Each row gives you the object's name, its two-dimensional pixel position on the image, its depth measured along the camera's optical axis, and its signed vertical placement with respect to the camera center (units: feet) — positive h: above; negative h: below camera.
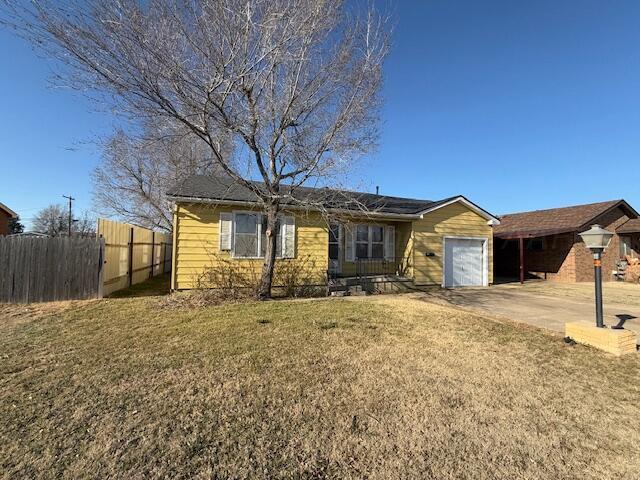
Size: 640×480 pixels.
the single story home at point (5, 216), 69.00 +6.44
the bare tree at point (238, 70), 20.77 +12.71
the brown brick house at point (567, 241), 53.16 +2.82
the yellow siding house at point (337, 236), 33.30 +1.95
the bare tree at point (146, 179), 66.80 +14.33
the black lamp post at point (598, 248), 18.66 +0.58
